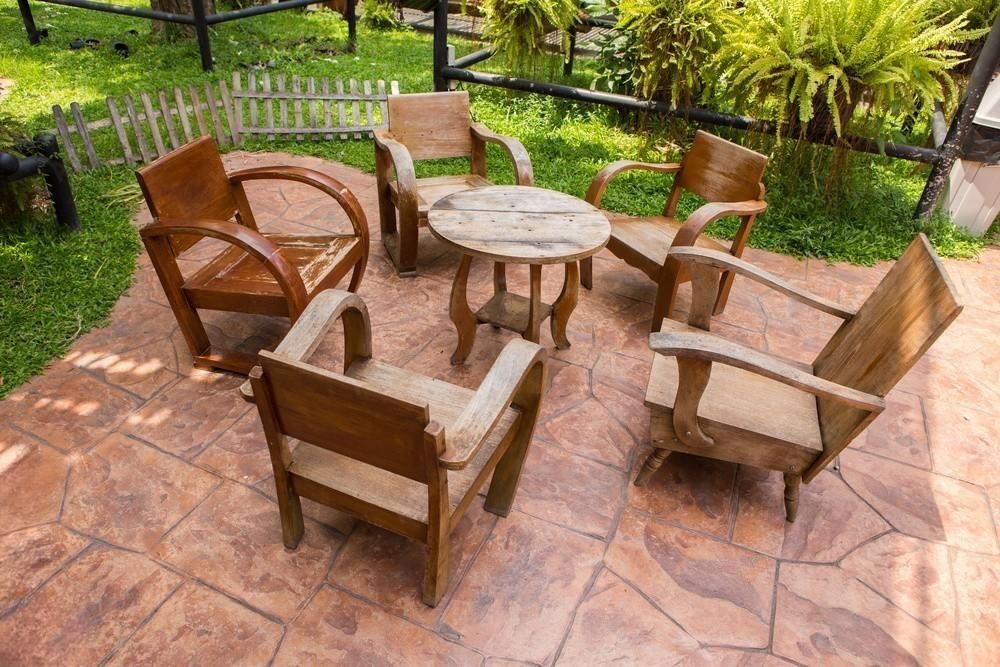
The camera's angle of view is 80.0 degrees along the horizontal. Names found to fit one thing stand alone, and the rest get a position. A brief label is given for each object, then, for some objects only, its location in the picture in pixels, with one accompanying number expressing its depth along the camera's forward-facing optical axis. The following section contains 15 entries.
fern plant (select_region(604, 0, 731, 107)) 4.61
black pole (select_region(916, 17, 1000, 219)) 3.94
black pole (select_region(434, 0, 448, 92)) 5.19
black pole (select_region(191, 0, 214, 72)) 6.51
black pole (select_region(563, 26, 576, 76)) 6.52
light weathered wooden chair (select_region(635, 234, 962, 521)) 1.89
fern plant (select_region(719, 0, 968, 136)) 3.81
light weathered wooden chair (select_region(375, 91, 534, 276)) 3.59
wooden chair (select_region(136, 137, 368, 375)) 2.55
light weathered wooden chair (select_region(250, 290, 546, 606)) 1.49
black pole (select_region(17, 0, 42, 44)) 7.57
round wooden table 2.65
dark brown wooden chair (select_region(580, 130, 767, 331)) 3.03
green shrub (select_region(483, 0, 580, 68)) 5.48
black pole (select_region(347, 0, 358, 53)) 8.16
